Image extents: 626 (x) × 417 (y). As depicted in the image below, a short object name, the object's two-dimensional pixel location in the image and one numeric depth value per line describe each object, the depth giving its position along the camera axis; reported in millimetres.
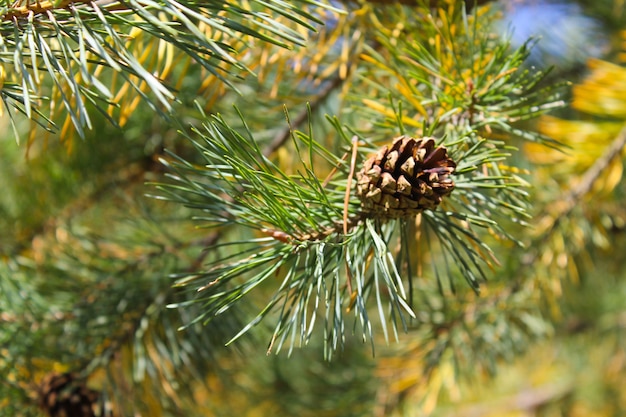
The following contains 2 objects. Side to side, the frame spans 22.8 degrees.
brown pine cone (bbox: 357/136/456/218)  593
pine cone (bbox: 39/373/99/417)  684
